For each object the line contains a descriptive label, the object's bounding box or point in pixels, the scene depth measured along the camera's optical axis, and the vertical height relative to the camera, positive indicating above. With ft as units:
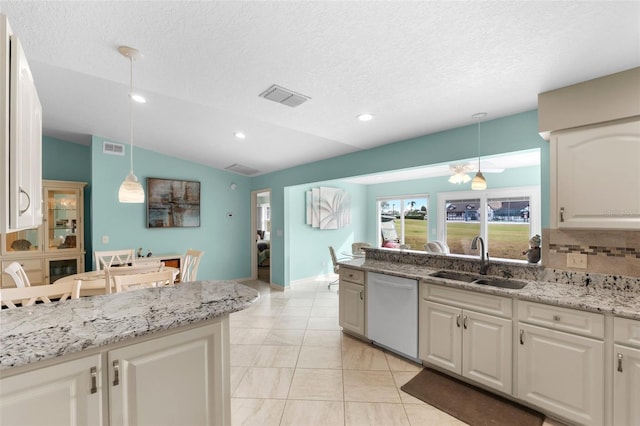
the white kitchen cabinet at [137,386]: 2.99 -2.14
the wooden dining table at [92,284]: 9.66 -2.47
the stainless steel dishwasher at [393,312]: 8.71 -3.30
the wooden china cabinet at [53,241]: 13.94 -1.36
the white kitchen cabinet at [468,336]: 6.92 -3.34
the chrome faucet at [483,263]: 8.57 -1.56
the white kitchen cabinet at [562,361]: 5.74 -3.29
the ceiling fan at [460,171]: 13.69 +2.09
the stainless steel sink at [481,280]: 7.83 -2.00
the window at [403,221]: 23.08 -0.66
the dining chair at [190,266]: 12.44 -2.37
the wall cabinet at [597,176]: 6.04 +0.84
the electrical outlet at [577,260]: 7.22 -1.26
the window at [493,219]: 18.26 -0.43
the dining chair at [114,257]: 12.97 -2.08
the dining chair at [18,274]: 8.39 -1.86
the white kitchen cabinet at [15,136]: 3.01 +0.92
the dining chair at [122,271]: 8.44 -1.80
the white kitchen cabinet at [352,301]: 10.32 -3.36
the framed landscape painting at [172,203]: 16.49 +0.70
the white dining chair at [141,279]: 6.88 -1.63
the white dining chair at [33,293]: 5.22 -1.50
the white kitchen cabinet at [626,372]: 5.33 -3.13
